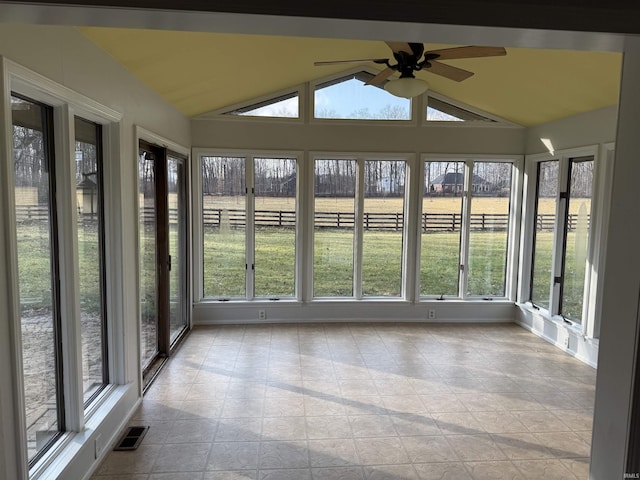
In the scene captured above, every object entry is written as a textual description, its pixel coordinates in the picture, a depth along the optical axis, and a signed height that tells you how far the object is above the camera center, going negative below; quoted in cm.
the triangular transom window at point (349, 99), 538 +135
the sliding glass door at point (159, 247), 385 -42
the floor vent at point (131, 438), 284 -158
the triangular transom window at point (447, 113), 549 +121
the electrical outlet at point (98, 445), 264 -149
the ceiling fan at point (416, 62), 284 +102
